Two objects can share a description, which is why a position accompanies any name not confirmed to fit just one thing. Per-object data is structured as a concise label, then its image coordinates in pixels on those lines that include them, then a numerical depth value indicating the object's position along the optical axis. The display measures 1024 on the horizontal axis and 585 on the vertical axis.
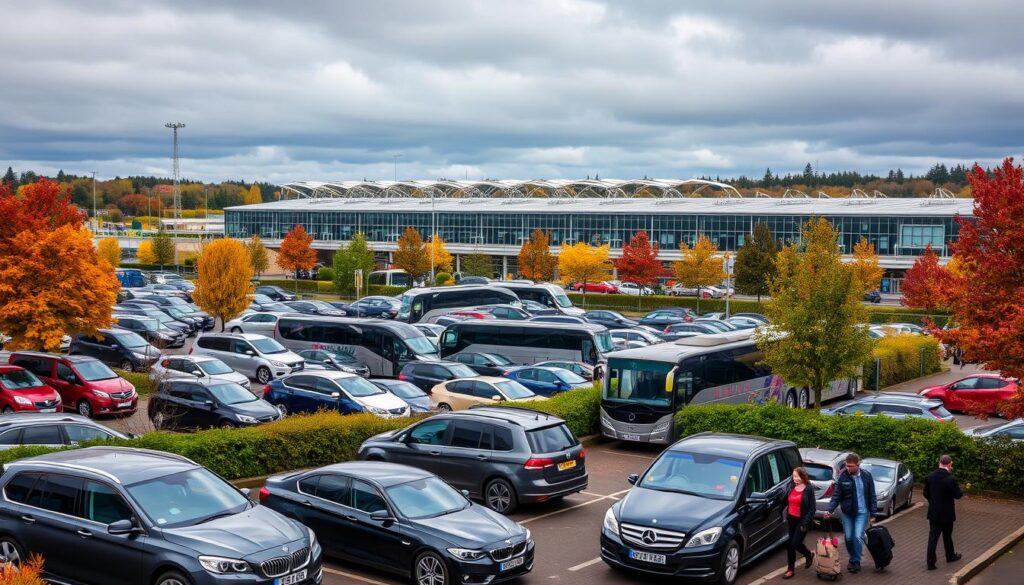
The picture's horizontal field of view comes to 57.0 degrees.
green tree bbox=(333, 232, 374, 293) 70.44
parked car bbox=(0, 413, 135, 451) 16.62
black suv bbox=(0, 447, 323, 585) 9.80
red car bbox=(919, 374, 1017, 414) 28.88
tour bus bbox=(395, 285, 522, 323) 49.16
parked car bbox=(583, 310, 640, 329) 48.09
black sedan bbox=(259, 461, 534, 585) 11.33
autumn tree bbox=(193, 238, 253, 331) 42.03
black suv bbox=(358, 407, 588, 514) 15.41
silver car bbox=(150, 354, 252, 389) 27.22
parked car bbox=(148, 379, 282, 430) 22.12
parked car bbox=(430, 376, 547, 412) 24.77
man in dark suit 12.88
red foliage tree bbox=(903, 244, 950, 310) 50.72
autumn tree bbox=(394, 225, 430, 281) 76.44
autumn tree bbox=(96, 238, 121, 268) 77.75
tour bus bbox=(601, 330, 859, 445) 22.27
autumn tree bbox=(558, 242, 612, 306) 70.31
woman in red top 12.40
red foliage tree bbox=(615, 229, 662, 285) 67.81
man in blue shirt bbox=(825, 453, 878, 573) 12.67
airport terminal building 78.81
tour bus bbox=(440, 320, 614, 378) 34.78
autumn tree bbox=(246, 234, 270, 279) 86.56
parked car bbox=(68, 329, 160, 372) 33.12
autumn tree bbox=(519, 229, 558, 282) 76.94
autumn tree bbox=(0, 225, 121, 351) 27.62
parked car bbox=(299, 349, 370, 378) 32.36
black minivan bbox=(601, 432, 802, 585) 11.93
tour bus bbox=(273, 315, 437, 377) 34.62
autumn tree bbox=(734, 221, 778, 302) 63.85
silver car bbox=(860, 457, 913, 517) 15.91
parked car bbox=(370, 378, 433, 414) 25.11
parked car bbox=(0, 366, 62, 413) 22.81
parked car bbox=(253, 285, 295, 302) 66.36
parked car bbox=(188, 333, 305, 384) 31.88
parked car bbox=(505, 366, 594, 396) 28.58
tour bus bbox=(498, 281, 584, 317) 55.97
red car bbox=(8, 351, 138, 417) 24.81
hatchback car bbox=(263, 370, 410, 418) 23.50
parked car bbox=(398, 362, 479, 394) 28.44
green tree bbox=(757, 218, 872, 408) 22.61
